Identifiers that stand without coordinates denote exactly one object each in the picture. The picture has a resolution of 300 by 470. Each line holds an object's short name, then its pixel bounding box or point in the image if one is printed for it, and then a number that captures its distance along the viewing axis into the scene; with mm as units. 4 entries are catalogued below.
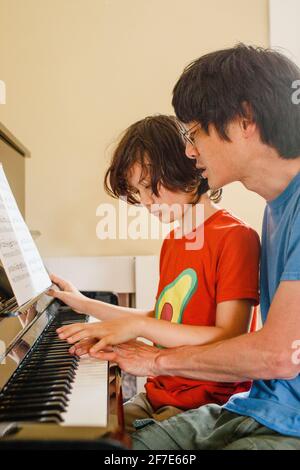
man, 886
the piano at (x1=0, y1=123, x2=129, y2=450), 610
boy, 1094
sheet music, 1002
